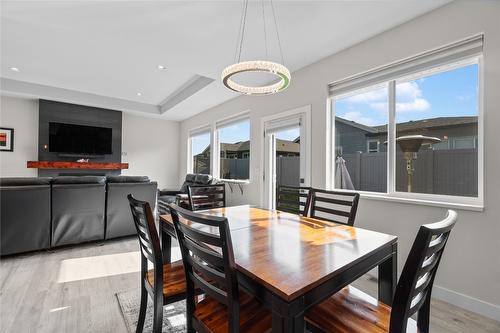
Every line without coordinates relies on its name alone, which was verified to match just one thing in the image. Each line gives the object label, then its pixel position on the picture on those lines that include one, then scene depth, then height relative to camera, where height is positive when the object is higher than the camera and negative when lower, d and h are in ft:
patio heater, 7.61 +0.77
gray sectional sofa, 9.07 -1.83
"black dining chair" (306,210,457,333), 2.60 -1.87
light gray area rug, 5.48 -3.72
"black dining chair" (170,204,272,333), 3.02 -1.67
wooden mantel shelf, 16.55 +0.11
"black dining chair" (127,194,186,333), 4.28 -2.25
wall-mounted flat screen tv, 17.26 +2.14
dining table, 2.72 -1.34
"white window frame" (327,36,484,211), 6.29 +1.38
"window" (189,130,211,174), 19.59 +1.42
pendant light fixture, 5.74 +2.45
